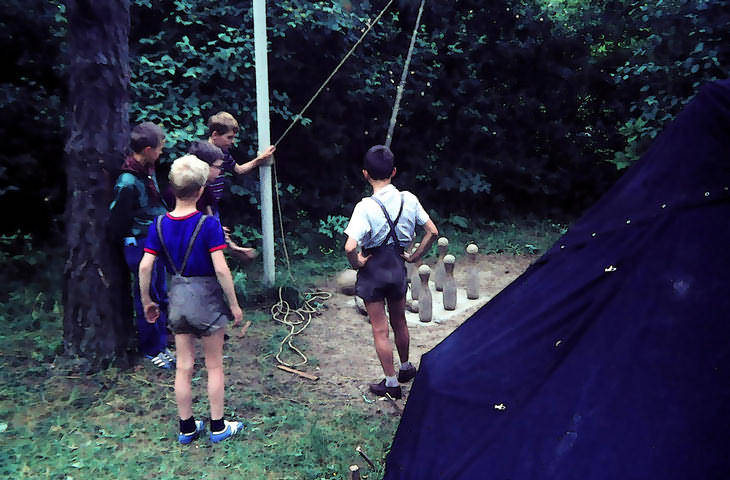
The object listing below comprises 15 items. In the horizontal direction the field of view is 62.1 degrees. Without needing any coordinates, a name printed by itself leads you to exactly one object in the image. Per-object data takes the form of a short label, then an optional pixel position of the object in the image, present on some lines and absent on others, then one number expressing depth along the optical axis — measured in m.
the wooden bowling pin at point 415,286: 6.75
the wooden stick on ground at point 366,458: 3.56
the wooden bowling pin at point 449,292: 6.46
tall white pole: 6.01
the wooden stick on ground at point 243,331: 5.68
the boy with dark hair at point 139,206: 4.48
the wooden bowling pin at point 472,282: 6.89
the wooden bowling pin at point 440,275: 7.09
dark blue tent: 2.04
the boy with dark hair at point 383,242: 4.11
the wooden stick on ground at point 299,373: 4.93
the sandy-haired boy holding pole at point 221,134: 5.21
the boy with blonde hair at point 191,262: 3.57
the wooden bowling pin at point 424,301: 5.98
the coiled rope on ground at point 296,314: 5.74
